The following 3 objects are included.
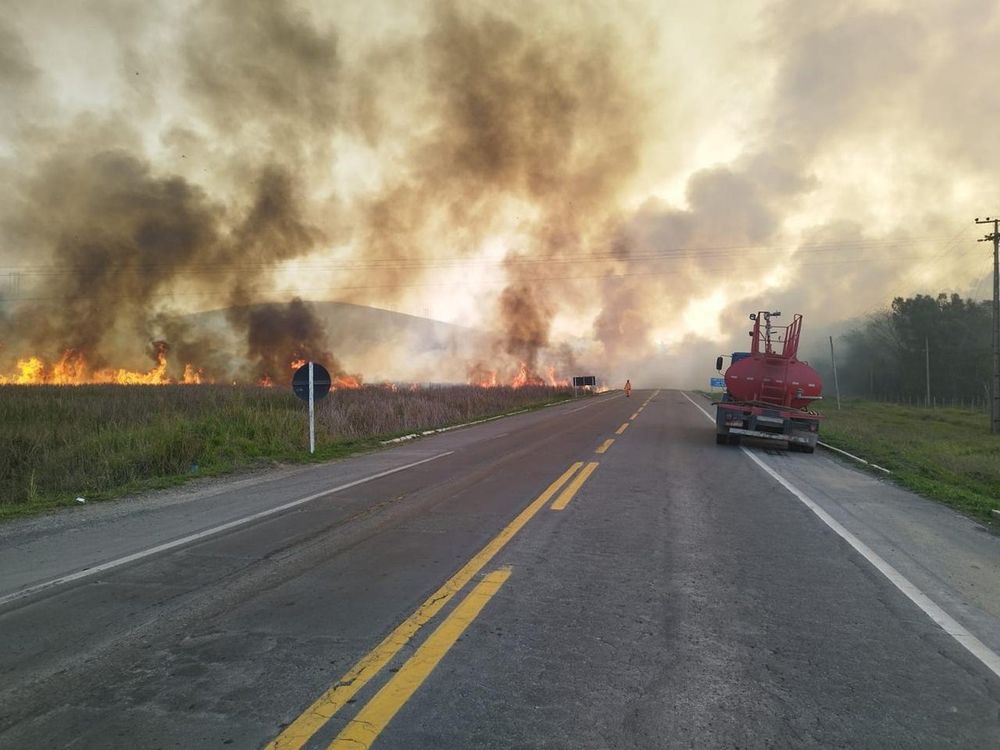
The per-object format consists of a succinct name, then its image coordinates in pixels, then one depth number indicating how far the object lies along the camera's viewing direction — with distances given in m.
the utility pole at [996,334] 24.48
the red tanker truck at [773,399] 12.83
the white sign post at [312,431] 12.09
